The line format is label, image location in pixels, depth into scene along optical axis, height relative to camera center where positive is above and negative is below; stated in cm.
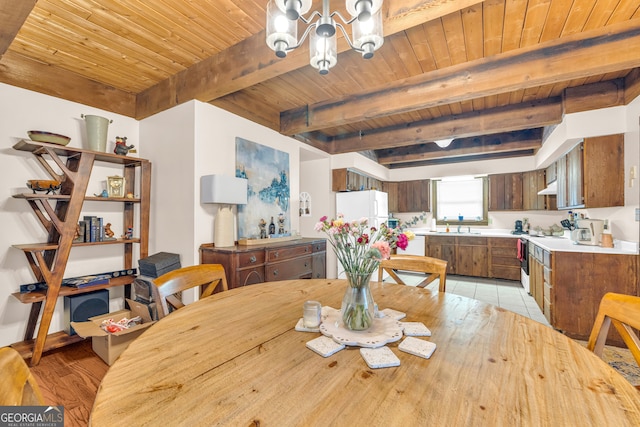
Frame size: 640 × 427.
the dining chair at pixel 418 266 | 174 -34
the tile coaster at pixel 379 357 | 82 -44
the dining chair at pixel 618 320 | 95 -38
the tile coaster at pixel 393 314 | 118 -44
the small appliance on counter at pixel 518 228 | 524 -26
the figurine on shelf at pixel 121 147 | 275 +68
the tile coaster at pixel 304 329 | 106 -44
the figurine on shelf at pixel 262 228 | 338 -16
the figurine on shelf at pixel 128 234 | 294 -20
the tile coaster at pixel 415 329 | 102 -43
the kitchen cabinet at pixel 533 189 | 494 +47
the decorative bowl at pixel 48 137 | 221 +64
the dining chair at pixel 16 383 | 55 -35
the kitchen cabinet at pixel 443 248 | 537 -66
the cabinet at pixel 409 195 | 612 +45
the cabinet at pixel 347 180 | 476 +62
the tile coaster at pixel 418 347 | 87 -44
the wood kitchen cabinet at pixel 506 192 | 524 +45
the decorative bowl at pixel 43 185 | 223 +25
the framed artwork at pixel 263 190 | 320 +32
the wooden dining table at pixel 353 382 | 61 -44
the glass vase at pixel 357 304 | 104 -34
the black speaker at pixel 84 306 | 245 -83
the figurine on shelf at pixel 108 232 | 276 -17
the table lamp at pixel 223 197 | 266 +18
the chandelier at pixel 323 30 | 113 +86
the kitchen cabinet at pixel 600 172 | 274 +44
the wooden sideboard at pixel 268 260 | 255 -47
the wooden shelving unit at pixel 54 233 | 219 -16
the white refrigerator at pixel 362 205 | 454 +17
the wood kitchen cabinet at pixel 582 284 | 251 -65
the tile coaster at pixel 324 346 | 89 -44
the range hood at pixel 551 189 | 405 +40
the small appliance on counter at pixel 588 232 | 293 -18
